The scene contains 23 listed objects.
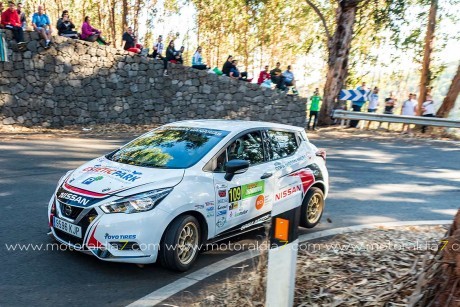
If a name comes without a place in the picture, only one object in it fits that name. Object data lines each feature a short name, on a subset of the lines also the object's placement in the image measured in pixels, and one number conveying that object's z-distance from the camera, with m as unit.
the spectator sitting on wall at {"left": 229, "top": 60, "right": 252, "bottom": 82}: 21.59
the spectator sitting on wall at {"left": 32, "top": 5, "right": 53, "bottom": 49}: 15.85
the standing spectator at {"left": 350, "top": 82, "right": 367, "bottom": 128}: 20.85
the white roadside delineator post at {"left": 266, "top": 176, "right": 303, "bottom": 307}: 3.19
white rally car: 4.76
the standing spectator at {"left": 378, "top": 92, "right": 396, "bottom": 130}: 22.27
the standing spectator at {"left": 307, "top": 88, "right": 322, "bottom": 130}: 20.73
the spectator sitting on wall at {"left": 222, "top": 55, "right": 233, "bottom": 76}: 21.66
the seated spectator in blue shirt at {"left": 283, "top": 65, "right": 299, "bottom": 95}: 22.86
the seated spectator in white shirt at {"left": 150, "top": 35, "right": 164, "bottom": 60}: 19.84
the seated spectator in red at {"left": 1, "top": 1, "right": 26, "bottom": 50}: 15.13
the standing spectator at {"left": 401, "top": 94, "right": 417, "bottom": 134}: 20.73
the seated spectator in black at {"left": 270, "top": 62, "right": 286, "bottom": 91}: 22.70
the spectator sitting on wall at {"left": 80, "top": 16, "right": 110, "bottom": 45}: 17.58
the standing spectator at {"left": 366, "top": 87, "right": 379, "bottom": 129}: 22.29
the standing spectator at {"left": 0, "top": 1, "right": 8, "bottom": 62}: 15.20
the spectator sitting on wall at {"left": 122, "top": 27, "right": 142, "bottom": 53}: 19.12
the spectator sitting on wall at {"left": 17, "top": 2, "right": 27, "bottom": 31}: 15.58
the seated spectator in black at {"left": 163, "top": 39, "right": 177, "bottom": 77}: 19.55
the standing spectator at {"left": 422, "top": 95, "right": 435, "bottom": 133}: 20.91
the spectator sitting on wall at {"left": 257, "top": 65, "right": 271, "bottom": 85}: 22.61
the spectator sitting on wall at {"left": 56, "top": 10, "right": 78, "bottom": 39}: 16.97
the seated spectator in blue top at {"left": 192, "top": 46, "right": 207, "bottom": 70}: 20.57
